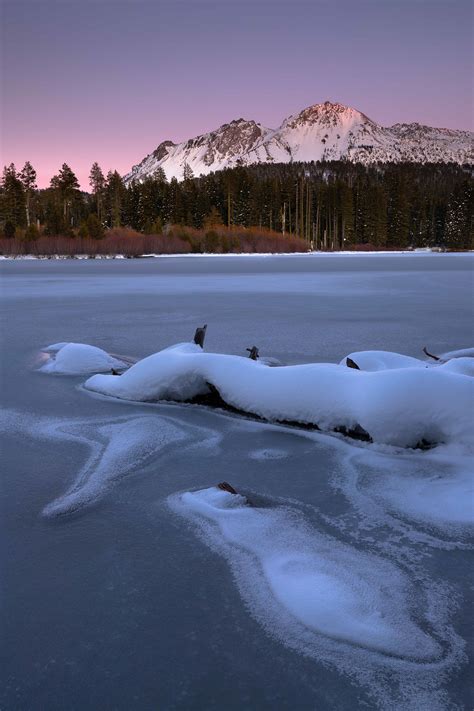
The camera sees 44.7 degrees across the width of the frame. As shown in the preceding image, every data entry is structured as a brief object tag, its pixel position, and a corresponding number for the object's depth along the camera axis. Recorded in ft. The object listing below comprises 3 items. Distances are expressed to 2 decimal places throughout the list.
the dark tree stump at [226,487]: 8.63
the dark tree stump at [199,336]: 17.46
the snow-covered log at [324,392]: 10.54
